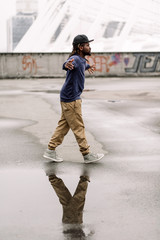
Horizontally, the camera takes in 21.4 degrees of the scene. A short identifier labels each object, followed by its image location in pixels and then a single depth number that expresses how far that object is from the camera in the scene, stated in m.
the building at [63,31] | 66.62
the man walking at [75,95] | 5.57
